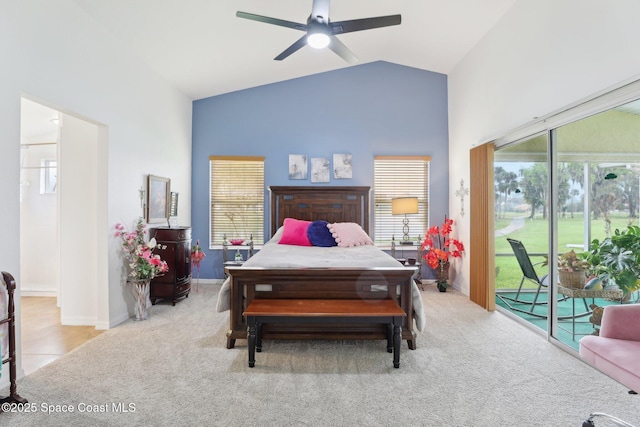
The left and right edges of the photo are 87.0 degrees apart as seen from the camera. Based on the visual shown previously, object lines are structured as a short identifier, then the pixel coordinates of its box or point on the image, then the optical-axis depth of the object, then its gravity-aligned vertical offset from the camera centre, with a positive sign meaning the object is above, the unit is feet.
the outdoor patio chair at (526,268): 12.81 -2.13
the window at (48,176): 15.88 +1.75
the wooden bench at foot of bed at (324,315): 8.46 -2.54
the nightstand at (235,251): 17.43 -1.98
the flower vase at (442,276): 16.48 -3.10
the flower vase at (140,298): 12.26 -3.10
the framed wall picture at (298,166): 18.11 +2.54
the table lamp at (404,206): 16.84 +0.37
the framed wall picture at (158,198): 13.93 +0.66
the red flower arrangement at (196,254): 16.60 -2.06
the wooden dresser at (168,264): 14.05 -2.12
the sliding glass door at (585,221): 9.28 -0.24
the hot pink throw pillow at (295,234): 15.02 -0.93
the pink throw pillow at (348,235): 14.78 -0.96
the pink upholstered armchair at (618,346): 5.03 -2.18
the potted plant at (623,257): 7.77 -1.03
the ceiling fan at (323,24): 8.71 +5.07
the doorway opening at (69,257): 10.45 -1.57
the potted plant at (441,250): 16.51 -1.82
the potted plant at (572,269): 10.29 -1.72
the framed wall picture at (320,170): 18.07 +2.32
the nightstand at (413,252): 17.62 -2.09
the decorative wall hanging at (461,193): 16.11 +1.00
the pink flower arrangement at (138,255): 12.10 -1.54
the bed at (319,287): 9.59 -2.17
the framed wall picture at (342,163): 18.12 +2.68
